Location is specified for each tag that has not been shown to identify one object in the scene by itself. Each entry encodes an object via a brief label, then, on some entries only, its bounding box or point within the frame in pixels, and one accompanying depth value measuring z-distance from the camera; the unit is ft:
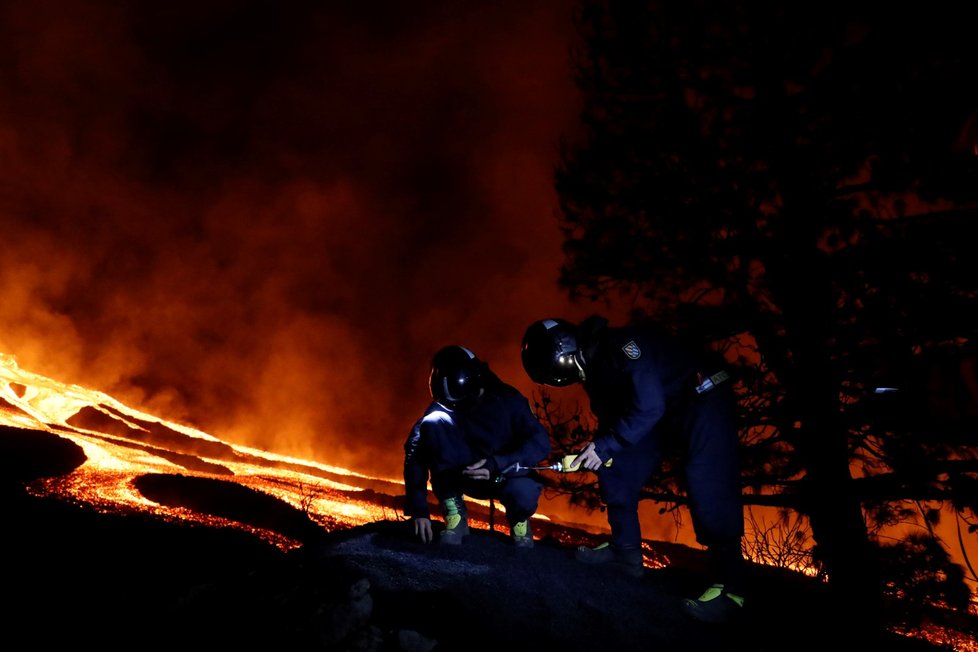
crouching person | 13.33
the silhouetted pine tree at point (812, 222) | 15.48
